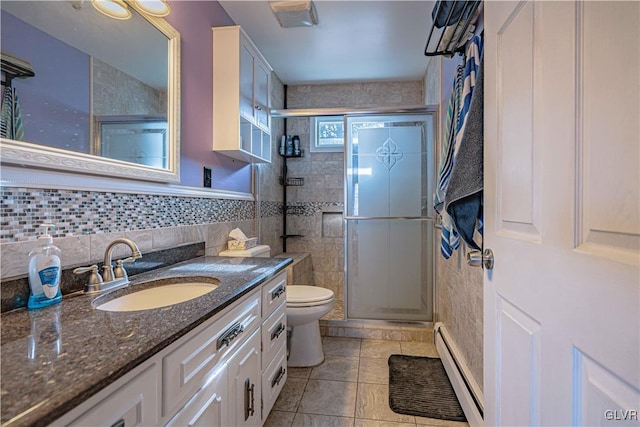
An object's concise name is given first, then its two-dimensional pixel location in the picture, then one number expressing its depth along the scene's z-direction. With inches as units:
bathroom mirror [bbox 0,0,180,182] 34.6
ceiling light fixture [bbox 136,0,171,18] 52.9
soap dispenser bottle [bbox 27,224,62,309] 33.8
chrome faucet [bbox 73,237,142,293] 40.4
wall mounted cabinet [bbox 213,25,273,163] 77.2
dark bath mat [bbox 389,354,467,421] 66.2
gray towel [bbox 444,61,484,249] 44.1
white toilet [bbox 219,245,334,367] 80.7
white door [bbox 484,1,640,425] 19.0
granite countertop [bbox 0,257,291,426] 17.9
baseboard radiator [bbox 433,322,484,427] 58.1
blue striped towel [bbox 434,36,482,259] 52.4
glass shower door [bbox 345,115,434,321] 105.6
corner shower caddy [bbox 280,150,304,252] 142.1
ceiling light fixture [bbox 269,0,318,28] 76.7
